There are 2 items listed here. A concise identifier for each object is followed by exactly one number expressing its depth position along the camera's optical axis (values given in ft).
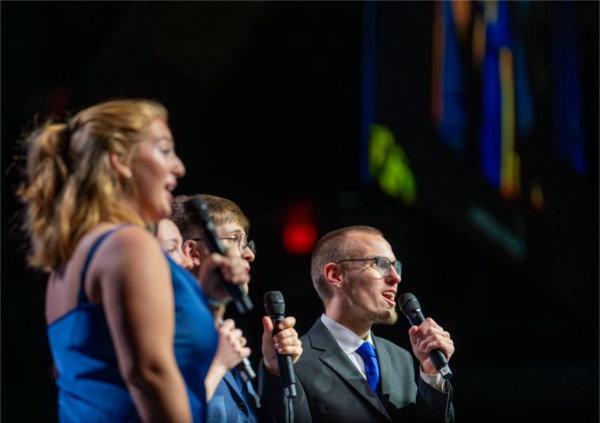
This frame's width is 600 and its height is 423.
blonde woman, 10.86
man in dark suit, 14.12
